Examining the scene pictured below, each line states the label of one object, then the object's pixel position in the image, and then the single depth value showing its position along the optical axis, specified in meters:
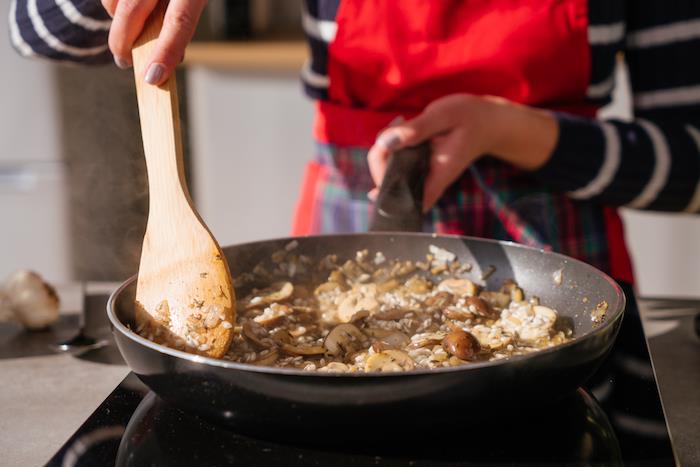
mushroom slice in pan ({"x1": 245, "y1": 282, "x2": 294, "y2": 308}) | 0.92
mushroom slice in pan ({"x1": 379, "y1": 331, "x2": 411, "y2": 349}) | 0.83
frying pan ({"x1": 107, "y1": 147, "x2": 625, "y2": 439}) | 0.57
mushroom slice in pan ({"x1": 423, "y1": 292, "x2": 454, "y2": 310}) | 0.93
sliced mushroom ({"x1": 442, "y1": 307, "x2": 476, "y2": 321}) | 0.89
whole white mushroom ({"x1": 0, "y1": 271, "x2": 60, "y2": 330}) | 1.00
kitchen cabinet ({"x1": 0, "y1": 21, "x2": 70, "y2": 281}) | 2.62
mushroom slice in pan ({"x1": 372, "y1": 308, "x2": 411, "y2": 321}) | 0.91
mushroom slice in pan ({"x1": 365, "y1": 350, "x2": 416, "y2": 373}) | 0.73
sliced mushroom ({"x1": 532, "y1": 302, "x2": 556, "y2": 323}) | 0.87
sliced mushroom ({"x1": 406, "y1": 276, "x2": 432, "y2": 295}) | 0.99
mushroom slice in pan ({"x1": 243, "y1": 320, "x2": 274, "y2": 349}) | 0.81
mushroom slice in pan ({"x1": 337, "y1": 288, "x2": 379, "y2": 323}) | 0.92
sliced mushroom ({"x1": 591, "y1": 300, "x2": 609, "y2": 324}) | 0.82
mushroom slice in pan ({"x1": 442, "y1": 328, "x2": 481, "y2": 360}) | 0.76
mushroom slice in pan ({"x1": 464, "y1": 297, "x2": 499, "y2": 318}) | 0.89
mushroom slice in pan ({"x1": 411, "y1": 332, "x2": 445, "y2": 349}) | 0.80
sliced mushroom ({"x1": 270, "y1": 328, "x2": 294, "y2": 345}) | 0.82
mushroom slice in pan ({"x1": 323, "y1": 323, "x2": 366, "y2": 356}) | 0.80
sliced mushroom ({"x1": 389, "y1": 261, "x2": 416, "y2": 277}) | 1.02
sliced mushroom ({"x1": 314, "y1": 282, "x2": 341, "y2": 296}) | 0.99
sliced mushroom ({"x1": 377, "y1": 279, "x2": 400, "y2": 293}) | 0.99
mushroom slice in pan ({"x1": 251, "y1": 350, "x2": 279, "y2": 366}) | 0.77
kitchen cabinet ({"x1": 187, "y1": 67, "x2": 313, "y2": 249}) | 2.54
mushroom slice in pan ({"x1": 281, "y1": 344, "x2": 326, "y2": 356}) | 0.80
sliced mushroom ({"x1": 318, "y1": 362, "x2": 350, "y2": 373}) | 0.74
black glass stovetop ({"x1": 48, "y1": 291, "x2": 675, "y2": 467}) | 0.61
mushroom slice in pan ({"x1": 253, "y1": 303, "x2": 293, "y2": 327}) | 0.87
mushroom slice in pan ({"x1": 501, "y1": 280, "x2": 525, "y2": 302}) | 0.95
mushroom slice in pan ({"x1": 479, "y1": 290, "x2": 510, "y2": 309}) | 0.94
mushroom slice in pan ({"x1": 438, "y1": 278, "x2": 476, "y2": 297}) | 0.96
